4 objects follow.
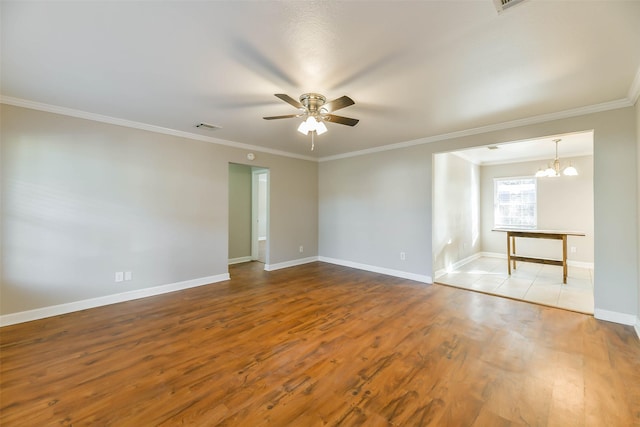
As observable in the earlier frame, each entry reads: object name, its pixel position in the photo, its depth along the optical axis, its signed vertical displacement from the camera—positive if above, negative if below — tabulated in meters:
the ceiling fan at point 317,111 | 2.47 +1.03
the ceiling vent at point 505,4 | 1.47 +1.23
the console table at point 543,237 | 4.35 -0.40
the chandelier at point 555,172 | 4.89 +0.84
